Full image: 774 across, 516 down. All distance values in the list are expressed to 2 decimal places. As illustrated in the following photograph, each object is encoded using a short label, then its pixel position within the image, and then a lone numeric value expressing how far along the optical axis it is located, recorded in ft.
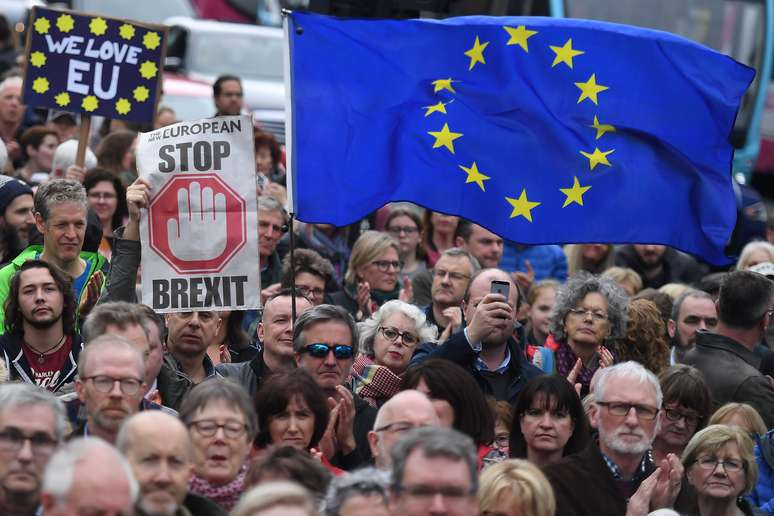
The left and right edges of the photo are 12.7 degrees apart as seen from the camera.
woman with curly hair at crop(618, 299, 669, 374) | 67.94
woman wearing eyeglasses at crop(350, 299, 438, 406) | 61.33
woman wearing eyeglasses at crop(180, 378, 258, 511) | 45.71
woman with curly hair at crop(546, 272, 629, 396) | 66.27
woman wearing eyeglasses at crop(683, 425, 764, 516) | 54.86
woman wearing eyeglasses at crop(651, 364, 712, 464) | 58.62
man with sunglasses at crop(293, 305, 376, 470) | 55.62
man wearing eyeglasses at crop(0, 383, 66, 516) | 41.27
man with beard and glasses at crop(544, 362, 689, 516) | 51.87
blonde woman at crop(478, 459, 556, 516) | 46.78
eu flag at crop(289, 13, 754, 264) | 63.23
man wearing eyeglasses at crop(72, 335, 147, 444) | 46.00
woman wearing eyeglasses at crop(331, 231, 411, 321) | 75.83
